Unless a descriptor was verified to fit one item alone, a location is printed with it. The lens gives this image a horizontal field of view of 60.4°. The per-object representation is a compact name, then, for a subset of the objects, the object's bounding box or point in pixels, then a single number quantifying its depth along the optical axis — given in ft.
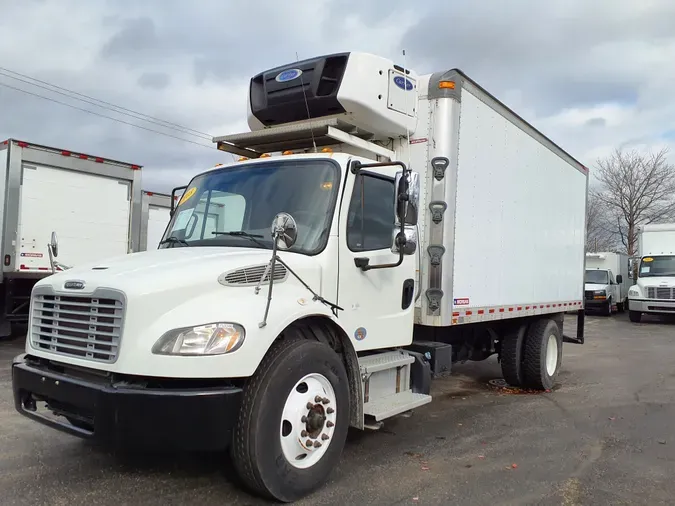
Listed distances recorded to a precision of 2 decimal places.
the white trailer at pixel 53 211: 33.45
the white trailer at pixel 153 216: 42.14
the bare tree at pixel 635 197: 141.08
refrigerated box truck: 11.32
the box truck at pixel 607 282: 77.71
